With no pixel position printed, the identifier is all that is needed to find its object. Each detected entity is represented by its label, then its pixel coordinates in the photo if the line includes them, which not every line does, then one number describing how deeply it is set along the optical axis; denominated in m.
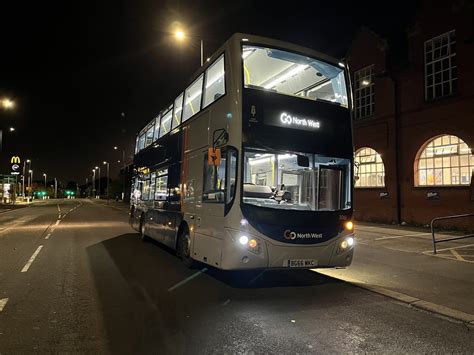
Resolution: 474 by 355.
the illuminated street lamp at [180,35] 17.48
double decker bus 7.01
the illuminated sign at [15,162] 53.66
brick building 18.72
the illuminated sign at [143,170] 14.05
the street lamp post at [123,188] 69.31
